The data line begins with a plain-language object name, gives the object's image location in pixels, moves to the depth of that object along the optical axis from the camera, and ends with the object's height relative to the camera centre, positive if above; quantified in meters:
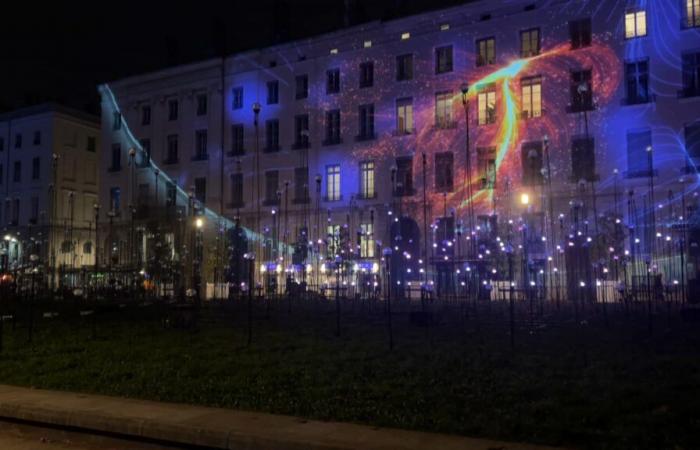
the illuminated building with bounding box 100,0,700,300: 34.31 +8.26
